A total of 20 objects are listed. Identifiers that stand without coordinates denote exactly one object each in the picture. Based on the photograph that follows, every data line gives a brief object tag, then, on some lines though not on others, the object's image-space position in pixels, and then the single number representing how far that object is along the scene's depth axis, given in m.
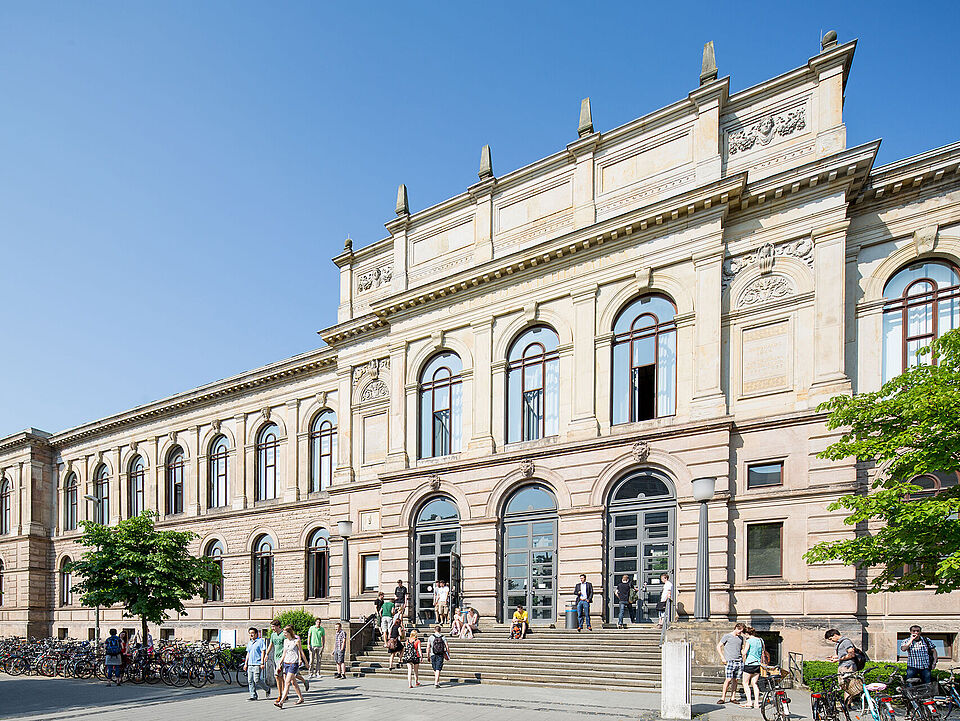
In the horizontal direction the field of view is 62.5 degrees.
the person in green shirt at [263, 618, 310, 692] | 19.06
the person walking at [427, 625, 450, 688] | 21.19
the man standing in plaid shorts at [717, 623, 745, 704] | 17.11
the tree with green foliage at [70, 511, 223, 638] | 29.02
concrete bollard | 15.52
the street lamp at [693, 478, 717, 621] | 18.61
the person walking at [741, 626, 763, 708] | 16.45
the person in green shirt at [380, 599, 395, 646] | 26.97
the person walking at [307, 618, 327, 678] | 25.70
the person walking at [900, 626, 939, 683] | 14.96
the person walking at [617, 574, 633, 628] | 23.47
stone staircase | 20.64
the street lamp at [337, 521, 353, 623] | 27.12
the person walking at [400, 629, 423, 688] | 21.31
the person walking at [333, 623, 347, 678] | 24.59
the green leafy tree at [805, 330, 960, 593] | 15.65
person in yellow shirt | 24.73
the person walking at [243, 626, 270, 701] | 20.33
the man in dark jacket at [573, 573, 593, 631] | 24.16
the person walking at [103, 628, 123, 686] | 26.28
